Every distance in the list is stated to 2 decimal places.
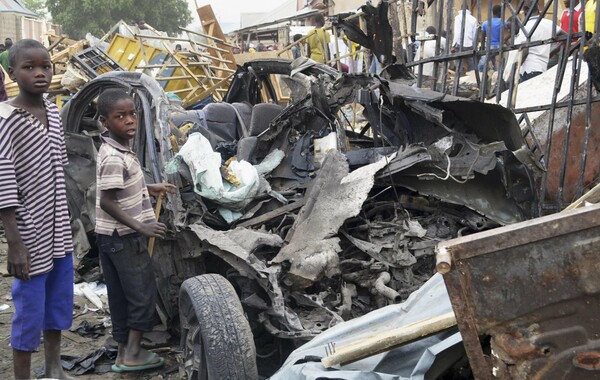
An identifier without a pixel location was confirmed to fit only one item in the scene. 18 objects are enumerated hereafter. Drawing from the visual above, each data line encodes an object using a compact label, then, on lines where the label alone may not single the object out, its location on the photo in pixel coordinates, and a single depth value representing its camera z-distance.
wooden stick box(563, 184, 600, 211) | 2.47
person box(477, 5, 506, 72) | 10.44
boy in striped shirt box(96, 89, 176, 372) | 3.93
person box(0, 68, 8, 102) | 6.08
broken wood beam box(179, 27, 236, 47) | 12.55
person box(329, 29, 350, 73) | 14.71
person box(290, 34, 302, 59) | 16.25
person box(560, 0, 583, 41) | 8.42
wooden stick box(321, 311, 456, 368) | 2.23
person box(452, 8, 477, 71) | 11.06
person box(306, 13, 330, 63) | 15.80
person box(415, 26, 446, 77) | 10.62
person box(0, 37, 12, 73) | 12.84
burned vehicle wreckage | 3.59
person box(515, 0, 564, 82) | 8.69
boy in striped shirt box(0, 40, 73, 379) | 3.40
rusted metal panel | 1.76
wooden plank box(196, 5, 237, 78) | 15.66
